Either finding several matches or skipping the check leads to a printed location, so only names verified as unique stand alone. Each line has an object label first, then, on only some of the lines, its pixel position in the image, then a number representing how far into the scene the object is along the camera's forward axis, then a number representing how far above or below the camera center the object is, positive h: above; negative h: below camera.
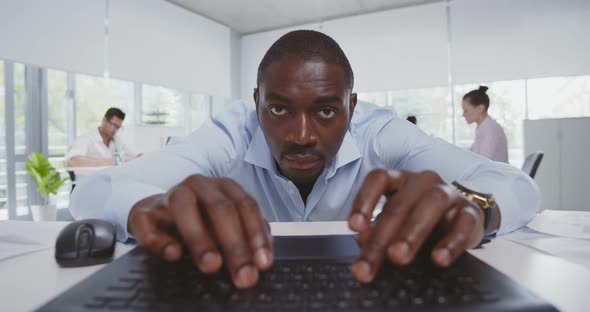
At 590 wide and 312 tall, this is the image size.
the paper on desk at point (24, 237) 0.70 -0.15
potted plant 3.81 -0.17
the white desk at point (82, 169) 3.36 -0.05
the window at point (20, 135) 3.96 +0.30
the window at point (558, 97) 4.99 +0.79
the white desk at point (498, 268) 0.46 -0.16
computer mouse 0.59 -0.12
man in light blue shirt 0.47 -0.04
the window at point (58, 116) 4.27 +0.53
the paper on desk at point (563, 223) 0.81 -0.15
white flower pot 3.95 -0.49
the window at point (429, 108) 5.62 +0.76
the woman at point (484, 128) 3.85 +0.30
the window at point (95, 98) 4.54 +0.79
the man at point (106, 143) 3.97 +0.21
